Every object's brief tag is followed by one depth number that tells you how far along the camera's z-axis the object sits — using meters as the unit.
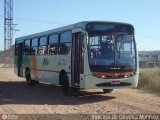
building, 60.75
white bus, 10.78
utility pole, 52.82
